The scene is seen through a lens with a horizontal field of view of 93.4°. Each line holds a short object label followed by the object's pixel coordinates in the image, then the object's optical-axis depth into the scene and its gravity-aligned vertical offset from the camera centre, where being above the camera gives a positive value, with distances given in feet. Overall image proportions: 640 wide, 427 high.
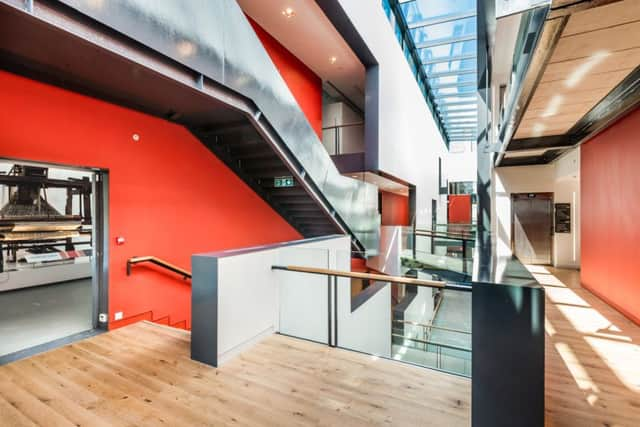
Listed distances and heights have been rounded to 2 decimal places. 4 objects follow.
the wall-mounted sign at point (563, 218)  25.88 -0.32
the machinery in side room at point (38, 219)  10.64 -0.24
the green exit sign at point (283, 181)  16.87 +1.86
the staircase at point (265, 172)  14.62 +2.37
